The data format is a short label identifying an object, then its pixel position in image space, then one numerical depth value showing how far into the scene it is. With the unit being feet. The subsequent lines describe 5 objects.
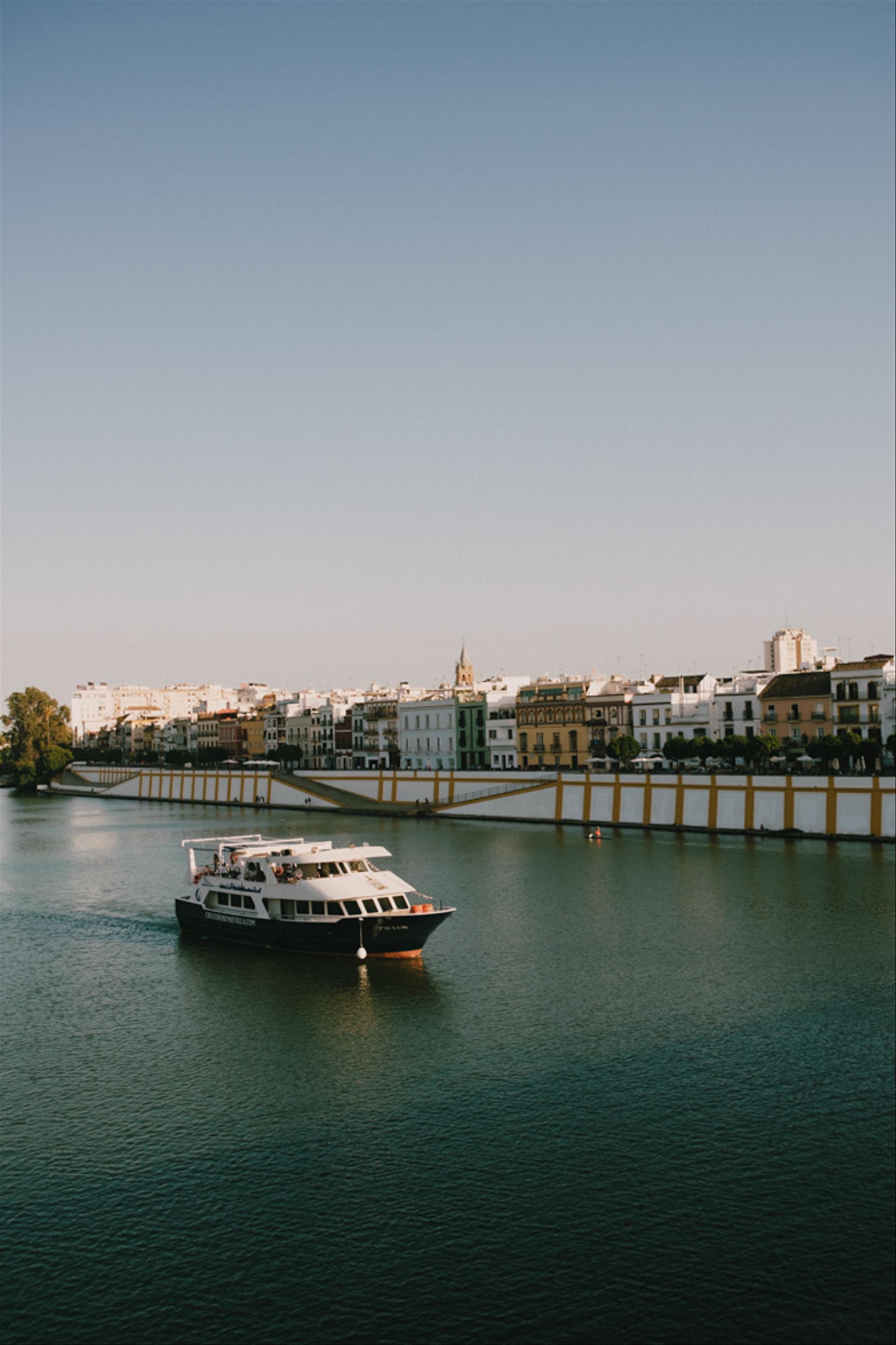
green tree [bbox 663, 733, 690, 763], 320.70
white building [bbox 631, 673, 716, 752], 348.38
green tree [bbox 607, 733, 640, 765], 339.77
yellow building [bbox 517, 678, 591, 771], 382.22
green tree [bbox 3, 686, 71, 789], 581.94
